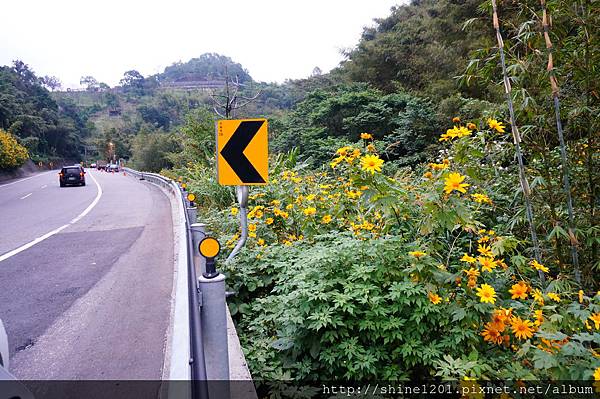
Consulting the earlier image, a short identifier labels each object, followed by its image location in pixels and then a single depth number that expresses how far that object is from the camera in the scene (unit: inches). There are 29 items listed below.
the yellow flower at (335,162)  130.5
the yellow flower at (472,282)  91.0
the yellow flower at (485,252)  93.6
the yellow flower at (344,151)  122.8
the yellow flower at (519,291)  85.7
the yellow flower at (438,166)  116.2
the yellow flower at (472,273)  90.6
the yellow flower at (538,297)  83.0
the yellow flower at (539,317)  79.7
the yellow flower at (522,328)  78.8
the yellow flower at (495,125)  104.4
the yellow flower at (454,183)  92.3
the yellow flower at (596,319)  72.3
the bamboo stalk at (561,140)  105.3
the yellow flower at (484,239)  110.0
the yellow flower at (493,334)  85.4
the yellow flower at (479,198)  114.3
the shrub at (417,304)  81.9
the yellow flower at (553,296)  82.3
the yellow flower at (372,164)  104.8
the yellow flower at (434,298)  90.3
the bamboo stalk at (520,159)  108.7
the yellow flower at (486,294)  85.5
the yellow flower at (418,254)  96.2
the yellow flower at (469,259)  88.9
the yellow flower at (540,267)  94.0
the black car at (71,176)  787.4
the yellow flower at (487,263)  89.8
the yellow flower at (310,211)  161.2
